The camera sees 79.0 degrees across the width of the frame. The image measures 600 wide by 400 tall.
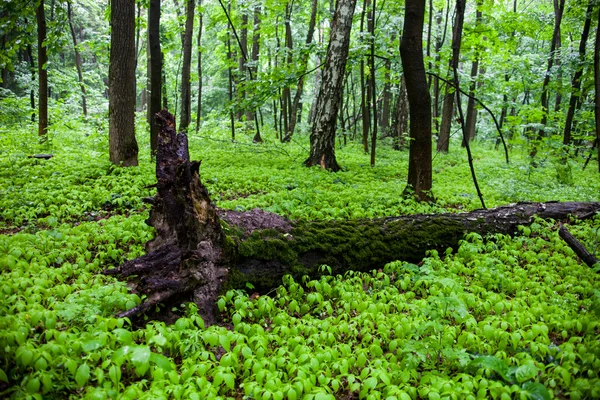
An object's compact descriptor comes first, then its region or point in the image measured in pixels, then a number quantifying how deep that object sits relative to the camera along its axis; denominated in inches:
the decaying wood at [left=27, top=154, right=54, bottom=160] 426.7
